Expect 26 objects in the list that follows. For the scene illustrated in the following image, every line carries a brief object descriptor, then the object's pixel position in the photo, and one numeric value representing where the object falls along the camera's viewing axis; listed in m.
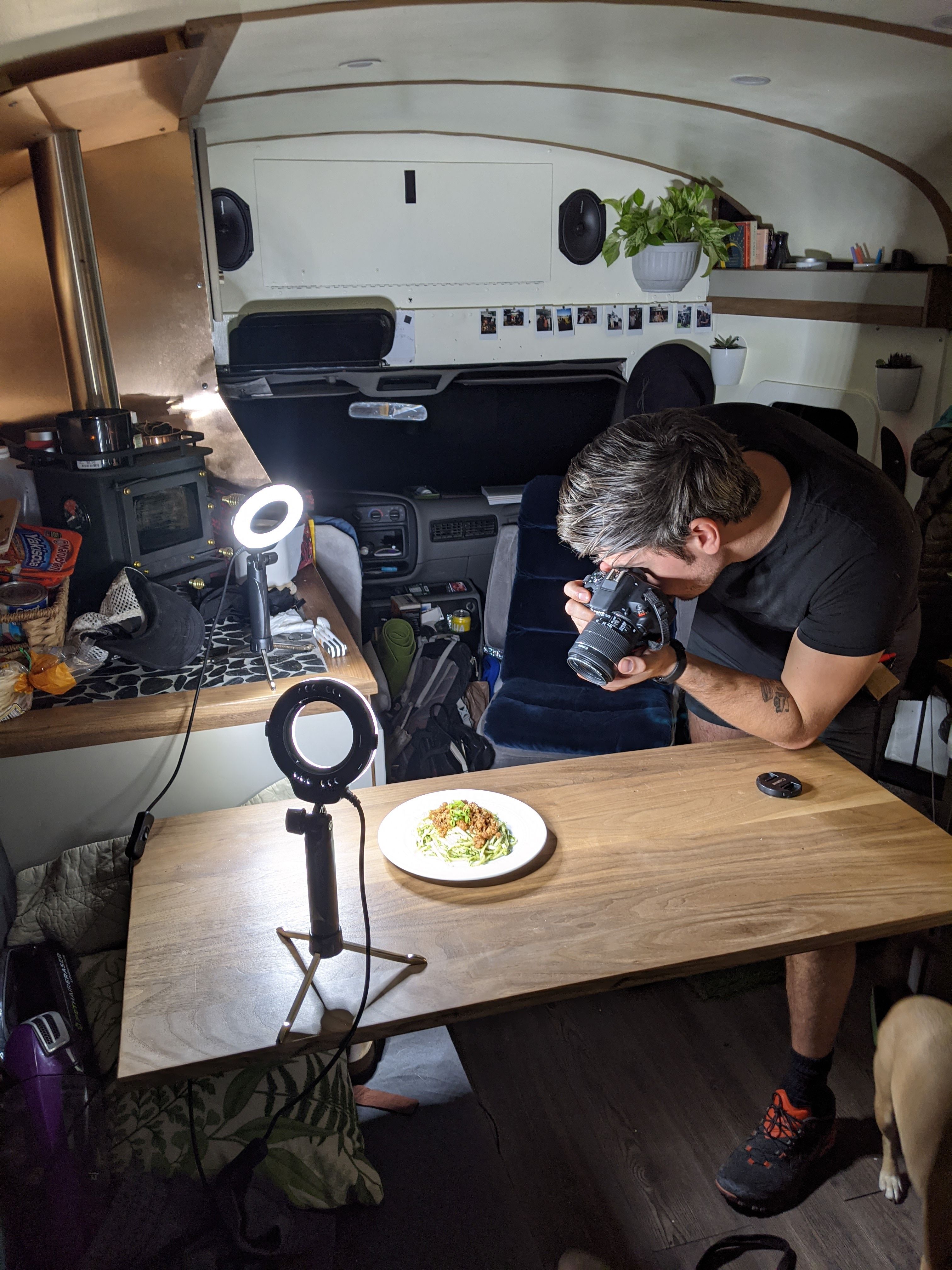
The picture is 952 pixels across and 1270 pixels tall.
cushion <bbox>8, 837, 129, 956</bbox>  1.72
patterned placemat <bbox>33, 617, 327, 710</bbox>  1.96
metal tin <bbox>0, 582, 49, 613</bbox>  1.88
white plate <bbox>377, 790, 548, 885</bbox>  1.29
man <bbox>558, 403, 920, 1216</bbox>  1.51
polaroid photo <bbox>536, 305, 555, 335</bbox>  3.38
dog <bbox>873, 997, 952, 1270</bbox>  0.98
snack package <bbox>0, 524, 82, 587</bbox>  1.97
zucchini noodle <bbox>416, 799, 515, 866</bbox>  1.32
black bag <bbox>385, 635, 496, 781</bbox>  2.70
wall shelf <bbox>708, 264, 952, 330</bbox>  2.57
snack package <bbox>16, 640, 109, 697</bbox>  1.91
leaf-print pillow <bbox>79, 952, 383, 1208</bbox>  1.47
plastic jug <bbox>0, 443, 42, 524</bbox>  2.24
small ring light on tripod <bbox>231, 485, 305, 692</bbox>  1.69
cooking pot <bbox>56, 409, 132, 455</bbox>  2.09
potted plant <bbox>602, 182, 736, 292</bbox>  3.15
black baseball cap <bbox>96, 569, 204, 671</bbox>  2.02
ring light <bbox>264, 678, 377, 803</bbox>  1.06
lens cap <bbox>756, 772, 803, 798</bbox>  1.50
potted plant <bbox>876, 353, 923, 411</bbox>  2.75
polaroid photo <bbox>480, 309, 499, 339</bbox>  3.31
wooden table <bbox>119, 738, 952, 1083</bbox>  1.09
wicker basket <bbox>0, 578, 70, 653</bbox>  1.92
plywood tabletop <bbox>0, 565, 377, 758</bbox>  1.81
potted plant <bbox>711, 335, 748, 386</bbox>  3.60
